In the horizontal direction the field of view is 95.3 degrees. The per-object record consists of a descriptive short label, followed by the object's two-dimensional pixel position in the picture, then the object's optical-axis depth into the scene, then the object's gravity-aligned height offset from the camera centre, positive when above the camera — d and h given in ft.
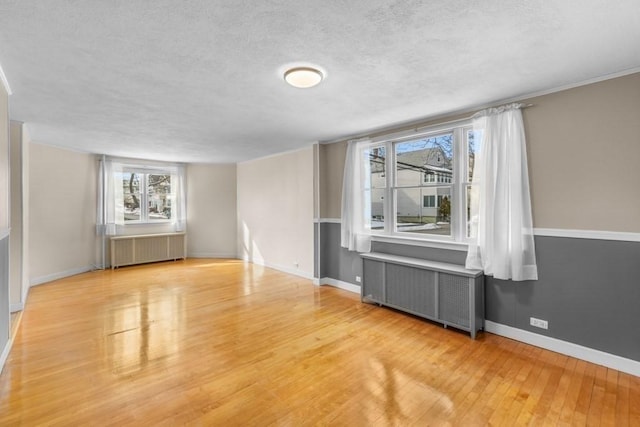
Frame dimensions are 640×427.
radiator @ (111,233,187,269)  21.02 -2.40
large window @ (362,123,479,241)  11.55 +1.46
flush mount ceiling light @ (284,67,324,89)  7.73 +3.79
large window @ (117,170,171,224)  22.45 +1.72
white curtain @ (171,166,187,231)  24.31 +1.59
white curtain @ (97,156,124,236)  20.44 +1.22
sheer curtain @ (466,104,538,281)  9.56 +0.47
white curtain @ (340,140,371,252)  14.88 +1.08
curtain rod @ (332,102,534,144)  11.44 +3.91
